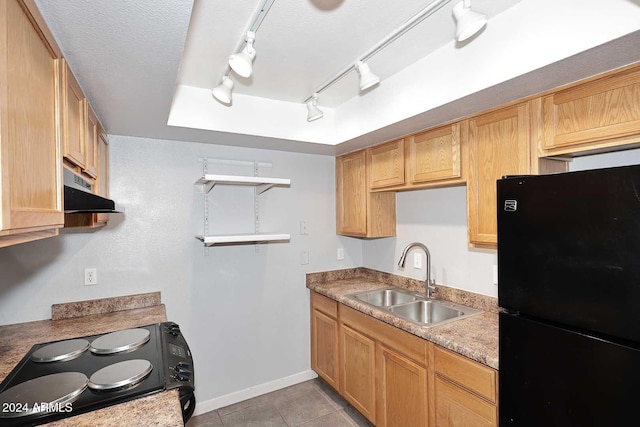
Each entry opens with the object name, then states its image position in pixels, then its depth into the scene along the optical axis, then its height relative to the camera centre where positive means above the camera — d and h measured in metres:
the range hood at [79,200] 1.12 +0.07
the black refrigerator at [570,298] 0.94 -0.28
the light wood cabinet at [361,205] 2.79 +0.08
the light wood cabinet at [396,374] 1.56 -0.95
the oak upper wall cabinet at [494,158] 1.62 +0.29
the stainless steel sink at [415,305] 2.20 -0.67
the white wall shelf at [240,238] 2.28 -0.16
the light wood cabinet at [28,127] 0.74 +0.25
